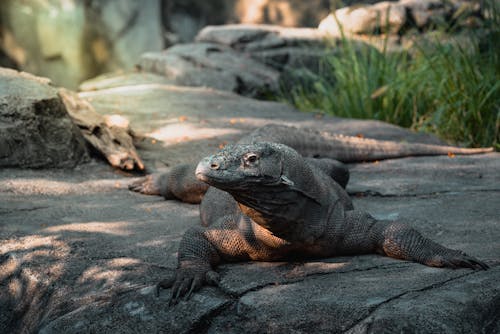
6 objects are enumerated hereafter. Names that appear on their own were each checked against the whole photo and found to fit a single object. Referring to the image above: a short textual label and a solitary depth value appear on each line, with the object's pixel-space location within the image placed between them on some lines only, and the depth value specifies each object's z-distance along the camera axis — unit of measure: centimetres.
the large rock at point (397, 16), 1378
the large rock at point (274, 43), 1355
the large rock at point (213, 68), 1211
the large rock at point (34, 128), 630
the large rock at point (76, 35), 1316
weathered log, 684
